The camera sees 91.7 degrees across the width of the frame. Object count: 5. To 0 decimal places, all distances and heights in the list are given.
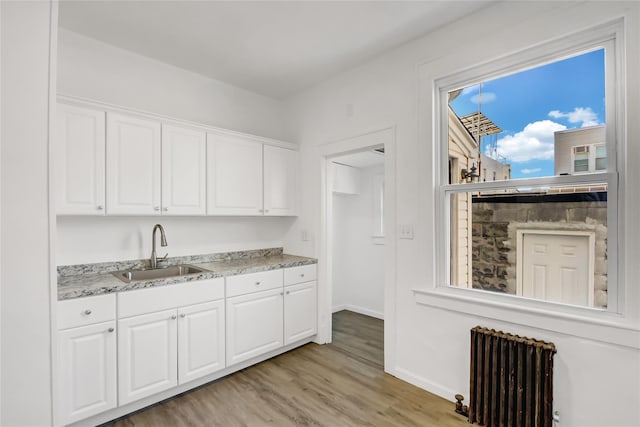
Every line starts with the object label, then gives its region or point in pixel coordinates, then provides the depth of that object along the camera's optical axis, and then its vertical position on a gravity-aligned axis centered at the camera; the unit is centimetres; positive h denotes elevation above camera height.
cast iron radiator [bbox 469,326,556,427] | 180 -102
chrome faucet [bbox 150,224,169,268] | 269 -26
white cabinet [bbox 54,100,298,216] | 218 +39
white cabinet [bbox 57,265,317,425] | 194 -92
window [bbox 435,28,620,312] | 179 +25
